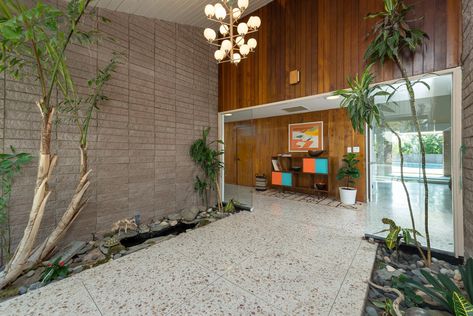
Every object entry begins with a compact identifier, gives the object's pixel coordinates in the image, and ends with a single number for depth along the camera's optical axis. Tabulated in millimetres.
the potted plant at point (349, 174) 4062
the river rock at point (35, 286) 1656
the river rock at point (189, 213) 3364
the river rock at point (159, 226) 2975
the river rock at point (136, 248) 2303
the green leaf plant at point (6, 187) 1715
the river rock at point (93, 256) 2154
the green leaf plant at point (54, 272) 1753
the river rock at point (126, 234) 2654
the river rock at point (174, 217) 3319
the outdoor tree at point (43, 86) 1161
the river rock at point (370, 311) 1362
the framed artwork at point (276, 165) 5539
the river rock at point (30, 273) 1846
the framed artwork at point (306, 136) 4895
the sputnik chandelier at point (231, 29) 2021
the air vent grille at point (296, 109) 4244
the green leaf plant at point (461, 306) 1026
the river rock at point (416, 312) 1229
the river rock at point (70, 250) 2115
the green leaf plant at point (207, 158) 3711
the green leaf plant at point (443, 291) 1196
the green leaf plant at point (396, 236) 1951
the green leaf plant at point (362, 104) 2104
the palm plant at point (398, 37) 1954
